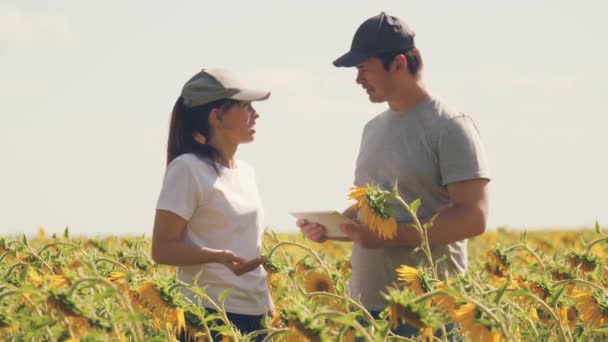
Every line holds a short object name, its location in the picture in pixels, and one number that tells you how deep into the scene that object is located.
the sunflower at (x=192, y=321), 6.52
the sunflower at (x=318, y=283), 8.45
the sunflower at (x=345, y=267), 9.38
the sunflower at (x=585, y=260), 8.40
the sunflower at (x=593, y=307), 7.15
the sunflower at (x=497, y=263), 9.05
